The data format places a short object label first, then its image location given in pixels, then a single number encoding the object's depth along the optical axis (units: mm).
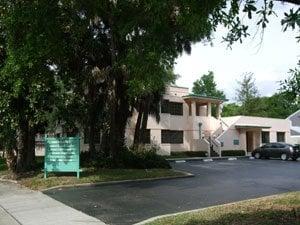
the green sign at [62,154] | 11647
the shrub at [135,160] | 13598
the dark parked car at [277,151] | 23244
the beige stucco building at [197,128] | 26335
